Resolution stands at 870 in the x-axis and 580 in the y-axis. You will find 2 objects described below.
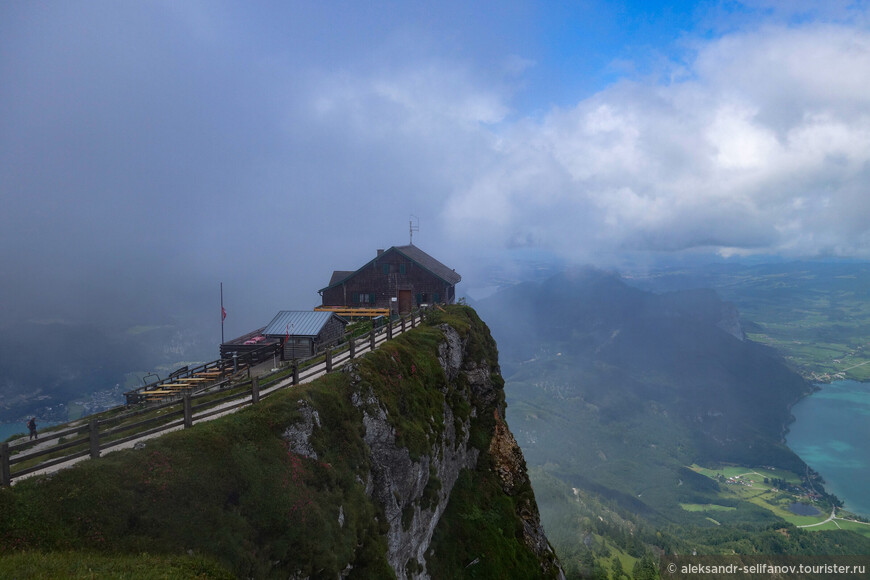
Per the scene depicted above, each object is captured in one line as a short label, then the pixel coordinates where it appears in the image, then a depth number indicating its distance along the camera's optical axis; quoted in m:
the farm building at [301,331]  29.84
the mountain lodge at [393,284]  48.59
